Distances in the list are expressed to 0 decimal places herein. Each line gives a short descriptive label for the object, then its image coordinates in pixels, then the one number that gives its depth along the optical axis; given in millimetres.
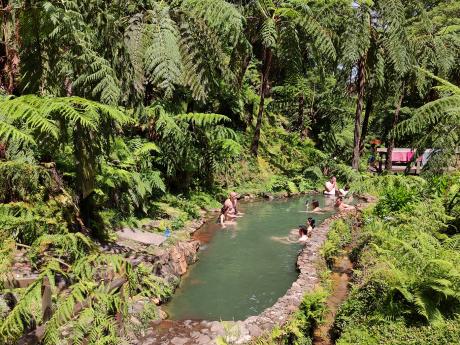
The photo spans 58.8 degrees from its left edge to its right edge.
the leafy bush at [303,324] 4359
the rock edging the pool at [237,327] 4504
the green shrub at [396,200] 8242
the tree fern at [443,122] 6262
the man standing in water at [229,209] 9648
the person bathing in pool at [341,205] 10859
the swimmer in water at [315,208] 10938
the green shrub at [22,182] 4297
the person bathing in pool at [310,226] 8548
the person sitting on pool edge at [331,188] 12703
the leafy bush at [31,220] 4168
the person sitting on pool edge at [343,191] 11750
